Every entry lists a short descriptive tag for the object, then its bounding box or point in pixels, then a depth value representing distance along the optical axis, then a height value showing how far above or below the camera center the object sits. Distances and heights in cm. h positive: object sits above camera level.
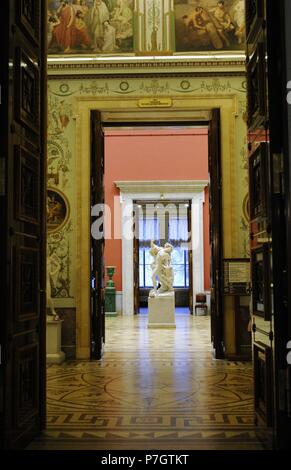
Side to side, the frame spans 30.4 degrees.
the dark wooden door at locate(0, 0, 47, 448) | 317 +36
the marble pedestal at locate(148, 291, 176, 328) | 1298 -96
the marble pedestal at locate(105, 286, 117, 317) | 1648 -89
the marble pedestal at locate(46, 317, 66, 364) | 780 -98
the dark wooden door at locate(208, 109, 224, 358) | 815 +64
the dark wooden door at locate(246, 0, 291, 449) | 307 +33
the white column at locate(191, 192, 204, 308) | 1677 +90
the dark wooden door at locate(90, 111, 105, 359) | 825 +55
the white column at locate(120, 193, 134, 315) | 1675 +51
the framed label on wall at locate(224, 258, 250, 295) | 798 -9
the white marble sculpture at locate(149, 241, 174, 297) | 1395 +7
